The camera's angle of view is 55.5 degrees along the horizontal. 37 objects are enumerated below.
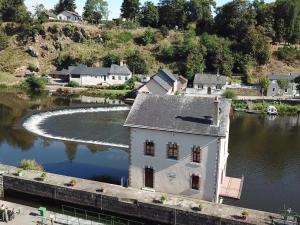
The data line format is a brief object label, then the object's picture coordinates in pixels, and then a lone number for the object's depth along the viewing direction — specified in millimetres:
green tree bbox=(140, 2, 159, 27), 87136
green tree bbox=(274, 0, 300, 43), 76919
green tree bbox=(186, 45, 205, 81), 66790
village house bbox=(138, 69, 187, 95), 55113
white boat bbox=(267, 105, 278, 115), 50866
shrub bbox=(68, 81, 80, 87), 65197
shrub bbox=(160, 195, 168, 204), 20542
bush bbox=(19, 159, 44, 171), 24880
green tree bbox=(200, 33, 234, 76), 68785
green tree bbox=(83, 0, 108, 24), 92621
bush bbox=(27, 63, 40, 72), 72673
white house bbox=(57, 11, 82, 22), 89525
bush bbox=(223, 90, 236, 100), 56333
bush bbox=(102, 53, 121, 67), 72584
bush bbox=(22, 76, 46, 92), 63649
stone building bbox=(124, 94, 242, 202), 21309
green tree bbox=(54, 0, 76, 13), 96690
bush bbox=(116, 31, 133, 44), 80546
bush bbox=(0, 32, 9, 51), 76875
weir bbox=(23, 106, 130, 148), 35761
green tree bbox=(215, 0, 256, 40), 76742
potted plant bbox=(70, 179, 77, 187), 22329
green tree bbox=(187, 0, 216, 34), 84305
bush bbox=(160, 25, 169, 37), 80723
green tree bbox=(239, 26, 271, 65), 71921
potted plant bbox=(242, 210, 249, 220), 19075
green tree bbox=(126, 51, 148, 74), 69709
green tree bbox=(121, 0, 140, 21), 90232
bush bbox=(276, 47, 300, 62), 73734
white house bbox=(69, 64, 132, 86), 66701
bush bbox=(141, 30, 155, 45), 78998
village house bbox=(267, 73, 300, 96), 60509
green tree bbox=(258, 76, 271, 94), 60500
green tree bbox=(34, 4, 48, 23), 82227
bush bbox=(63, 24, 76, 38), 80280
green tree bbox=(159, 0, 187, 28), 86384
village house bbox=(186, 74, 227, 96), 60951
